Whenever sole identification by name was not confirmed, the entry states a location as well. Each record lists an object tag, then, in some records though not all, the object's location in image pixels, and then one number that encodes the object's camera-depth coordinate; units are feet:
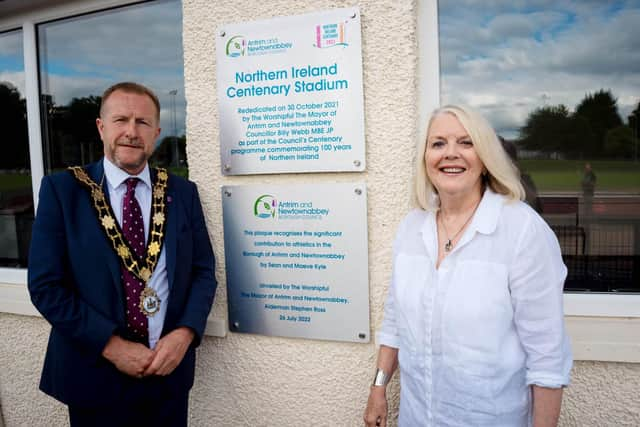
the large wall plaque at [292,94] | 6.31
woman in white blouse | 4.44
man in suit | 5.68
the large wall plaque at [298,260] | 6.49
